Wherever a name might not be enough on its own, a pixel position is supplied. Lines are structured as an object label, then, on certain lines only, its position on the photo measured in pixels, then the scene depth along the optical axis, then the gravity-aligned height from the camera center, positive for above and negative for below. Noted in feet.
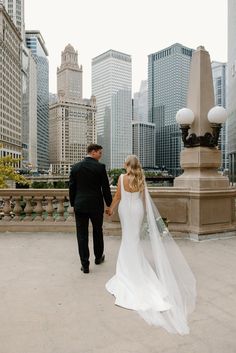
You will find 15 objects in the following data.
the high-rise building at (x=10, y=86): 389.19 +100.71
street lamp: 27.35 +3.70
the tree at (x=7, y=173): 49.73 -0.31
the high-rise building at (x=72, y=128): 613.52 +75.94
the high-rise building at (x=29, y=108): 517.14 +98.60
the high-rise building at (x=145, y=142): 597.48 +49.37
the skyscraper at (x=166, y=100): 433.44 +100.35
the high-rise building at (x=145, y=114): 635.99 +103.44
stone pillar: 26.71 -0.31
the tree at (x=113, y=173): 350.89 -1.97
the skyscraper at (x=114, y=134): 609.01 +67.01
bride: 13.79 -4.53
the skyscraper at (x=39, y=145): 629.18 +46.04
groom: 18.71 -1.22
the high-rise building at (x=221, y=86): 470.39 +117.36
